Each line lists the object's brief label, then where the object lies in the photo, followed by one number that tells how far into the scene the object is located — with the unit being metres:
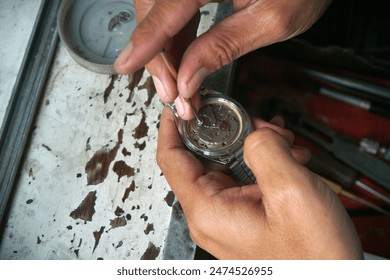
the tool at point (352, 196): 0.40
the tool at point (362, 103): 0.42
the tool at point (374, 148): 0.41
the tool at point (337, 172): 0.40
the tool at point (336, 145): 0.41
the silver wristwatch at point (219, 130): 0.31
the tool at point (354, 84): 0.42
